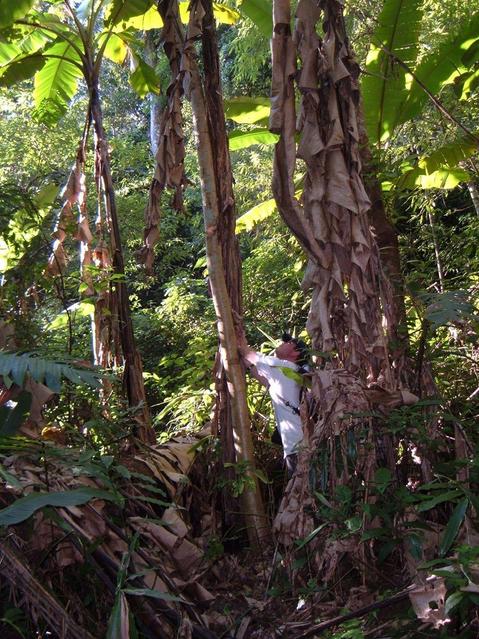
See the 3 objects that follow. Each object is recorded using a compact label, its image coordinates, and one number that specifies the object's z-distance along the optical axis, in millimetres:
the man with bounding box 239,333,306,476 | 3811
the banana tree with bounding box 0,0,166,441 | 4906
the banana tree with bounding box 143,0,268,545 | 4035
